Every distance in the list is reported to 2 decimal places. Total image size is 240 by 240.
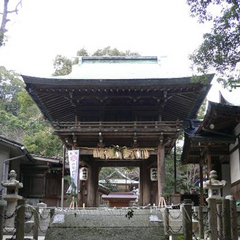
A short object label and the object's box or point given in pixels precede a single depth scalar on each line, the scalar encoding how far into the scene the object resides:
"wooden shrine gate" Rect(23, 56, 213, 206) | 15.41
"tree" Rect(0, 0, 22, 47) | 10.82
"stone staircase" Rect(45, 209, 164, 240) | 8.80
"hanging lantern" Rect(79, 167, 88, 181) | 16.70
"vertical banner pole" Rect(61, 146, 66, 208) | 19.27
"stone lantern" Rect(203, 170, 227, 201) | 11.14
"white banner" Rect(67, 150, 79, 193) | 15.07
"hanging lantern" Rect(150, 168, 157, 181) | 16.93
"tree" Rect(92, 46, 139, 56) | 34.59
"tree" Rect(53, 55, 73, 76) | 31.38
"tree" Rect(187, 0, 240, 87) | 8.43
